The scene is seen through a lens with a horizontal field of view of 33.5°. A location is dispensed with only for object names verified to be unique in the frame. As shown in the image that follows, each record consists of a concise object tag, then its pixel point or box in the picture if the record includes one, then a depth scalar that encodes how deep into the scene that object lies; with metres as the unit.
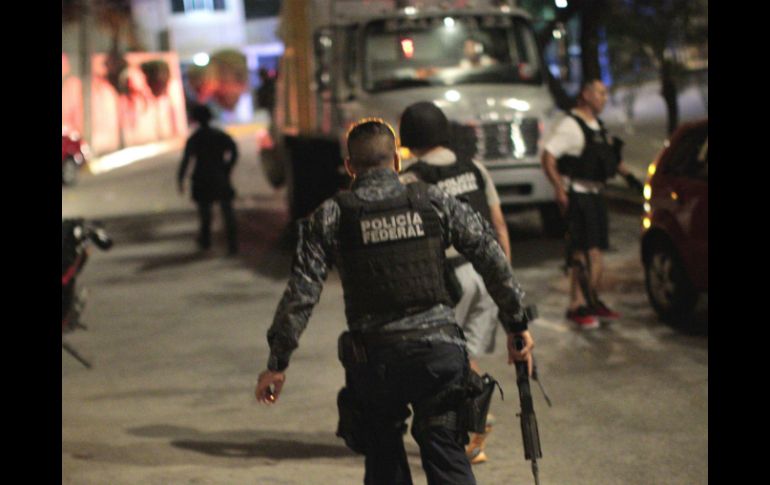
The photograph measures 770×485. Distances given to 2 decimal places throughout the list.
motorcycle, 8.62
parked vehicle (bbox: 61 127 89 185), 26.64
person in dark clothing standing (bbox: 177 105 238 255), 14.35
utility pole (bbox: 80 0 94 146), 36.84
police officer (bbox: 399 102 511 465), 5.90
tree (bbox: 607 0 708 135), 18.53
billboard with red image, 37.94
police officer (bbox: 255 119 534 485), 4.39
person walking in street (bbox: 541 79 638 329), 9.05
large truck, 13.48
